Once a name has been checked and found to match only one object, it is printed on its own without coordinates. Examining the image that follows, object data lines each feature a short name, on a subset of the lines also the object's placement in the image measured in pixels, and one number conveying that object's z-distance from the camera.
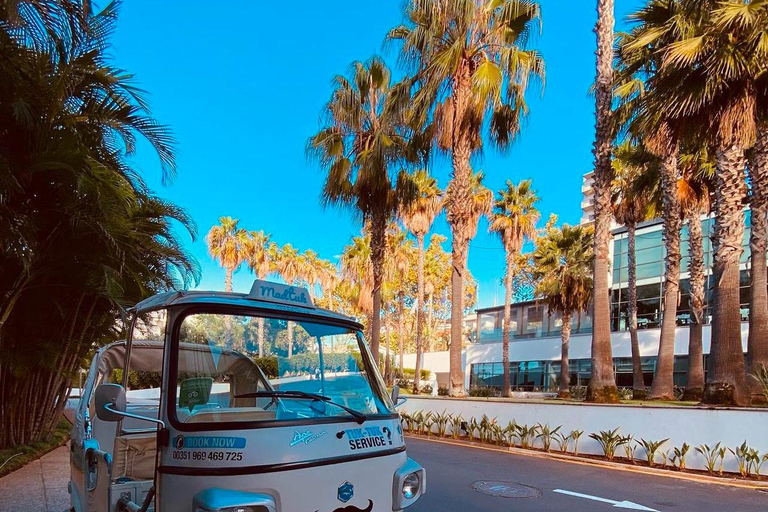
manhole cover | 8.17
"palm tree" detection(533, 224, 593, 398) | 32.28
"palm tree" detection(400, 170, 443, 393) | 33.69
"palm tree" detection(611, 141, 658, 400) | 23.70
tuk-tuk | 3.14
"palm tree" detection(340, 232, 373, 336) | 35.22
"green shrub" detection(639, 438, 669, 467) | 10.63
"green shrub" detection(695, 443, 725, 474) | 9.88
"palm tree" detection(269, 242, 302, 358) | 51.53
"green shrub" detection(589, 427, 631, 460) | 11.23
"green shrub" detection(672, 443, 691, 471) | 10.23
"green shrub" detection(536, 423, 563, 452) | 12.73
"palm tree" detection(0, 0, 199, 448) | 7.25
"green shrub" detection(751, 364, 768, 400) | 11.79
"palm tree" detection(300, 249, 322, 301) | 54.34
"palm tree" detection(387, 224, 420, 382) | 41.50
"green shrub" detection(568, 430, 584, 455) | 12.22
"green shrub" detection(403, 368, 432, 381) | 50.56
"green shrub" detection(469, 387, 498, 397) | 35.41
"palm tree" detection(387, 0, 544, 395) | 17.61
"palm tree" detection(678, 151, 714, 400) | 20.36
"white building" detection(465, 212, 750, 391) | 31.80
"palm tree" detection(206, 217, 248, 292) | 45.38
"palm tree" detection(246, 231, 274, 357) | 47.34
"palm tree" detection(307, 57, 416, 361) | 20.86
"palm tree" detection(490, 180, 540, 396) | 34.84
